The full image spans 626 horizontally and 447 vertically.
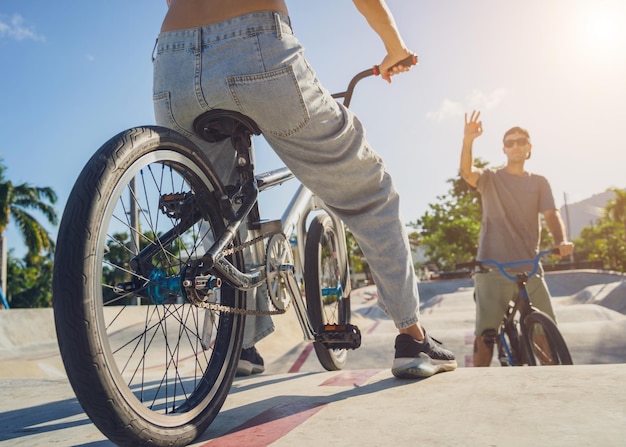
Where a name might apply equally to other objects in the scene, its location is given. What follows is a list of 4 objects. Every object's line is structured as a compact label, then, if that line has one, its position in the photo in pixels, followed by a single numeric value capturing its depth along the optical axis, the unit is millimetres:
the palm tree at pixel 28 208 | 28922
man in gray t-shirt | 4488
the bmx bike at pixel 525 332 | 3768
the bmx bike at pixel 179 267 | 1241
